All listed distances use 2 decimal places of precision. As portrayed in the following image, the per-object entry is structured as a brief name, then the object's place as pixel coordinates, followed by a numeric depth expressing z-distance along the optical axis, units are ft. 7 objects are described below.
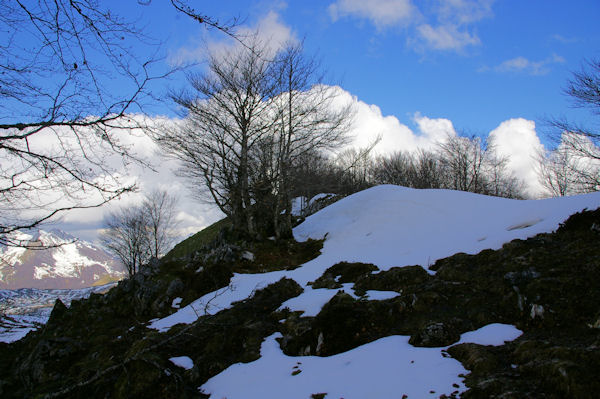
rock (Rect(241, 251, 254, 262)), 40.34
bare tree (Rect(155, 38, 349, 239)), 45.52
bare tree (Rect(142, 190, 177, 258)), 98.58
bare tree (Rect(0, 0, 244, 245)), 9.28
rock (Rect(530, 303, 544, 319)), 13.47
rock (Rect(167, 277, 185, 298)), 33.22
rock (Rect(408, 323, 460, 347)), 13.25
